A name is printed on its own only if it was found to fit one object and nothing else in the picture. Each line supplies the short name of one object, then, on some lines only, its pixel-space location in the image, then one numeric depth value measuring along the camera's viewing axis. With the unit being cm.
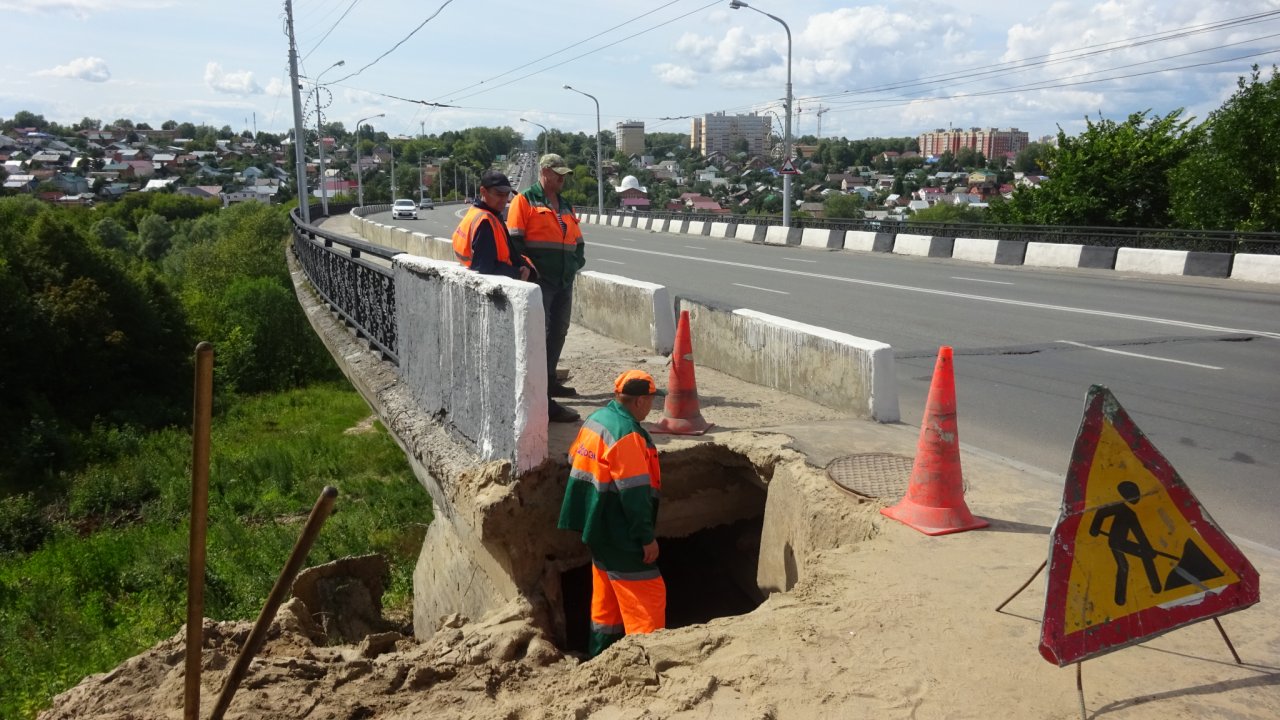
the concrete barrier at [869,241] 2564
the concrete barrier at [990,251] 2166
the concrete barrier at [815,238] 2794
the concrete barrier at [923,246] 2384
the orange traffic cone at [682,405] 588
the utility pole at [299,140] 3130
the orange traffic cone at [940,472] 431
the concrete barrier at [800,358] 622
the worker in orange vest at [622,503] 434
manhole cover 477
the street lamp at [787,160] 3006
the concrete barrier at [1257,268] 1644
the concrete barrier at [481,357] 487
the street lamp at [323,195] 4756
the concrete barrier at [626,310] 884
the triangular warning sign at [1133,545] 302
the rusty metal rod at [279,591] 223
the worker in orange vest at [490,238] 570
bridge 496
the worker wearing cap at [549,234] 601
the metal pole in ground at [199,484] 227
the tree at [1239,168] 2009
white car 5628
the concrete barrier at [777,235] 2977
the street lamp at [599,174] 5011
